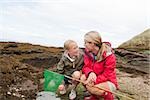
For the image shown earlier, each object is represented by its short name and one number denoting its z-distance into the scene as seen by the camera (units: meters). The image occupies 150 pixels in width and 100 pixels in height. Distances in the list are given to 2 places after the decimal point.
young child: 2.39
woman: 2.29
